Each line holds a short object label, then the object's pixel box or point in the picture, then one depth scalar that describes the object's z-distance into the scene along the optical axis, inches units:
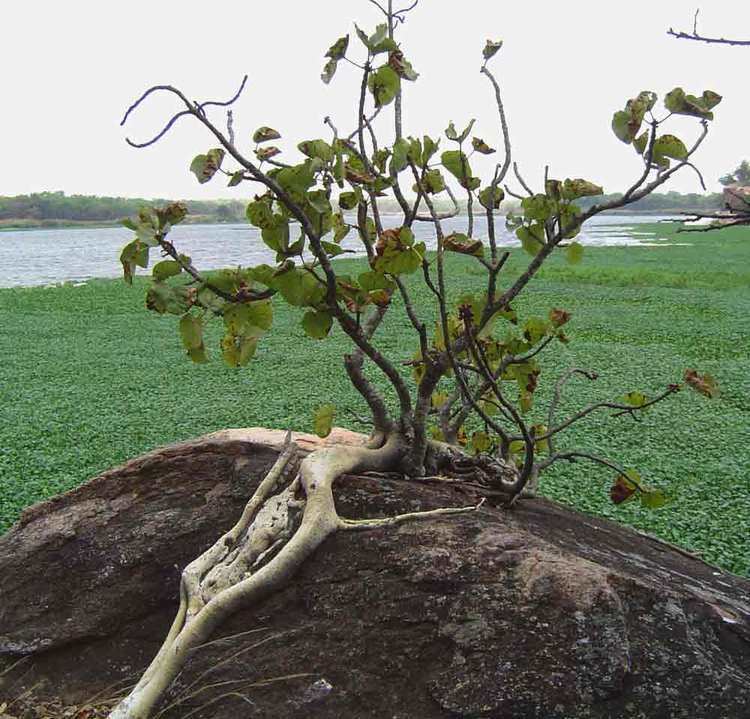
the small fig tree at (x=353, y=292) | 46.3
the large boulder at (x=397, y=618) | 41.3
